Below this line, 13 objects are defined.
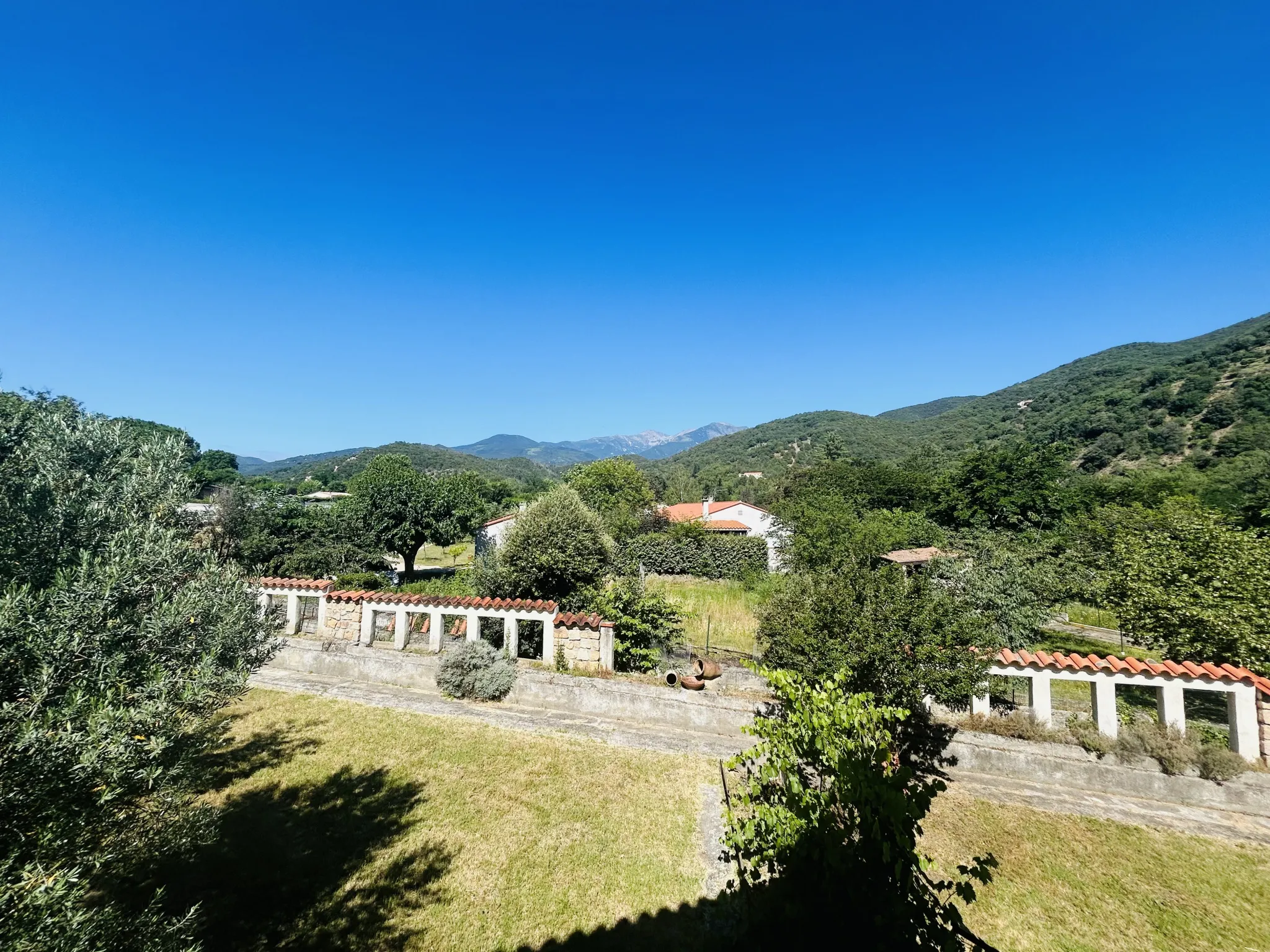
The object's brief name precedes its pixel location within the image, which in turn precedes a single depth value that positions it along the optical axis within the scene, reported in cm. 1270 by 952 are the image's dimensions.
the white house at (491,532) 3456
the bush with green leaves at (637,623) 1259
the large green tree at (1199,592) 1085
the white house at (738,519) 3759
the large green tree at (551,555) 1575
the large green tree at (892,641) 855
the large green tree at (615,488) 4338
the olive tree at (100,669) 295
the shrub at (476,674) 1148
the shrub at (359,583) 2027
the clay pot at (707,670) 1193
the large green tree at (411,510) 3019
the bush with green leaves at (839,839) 244
